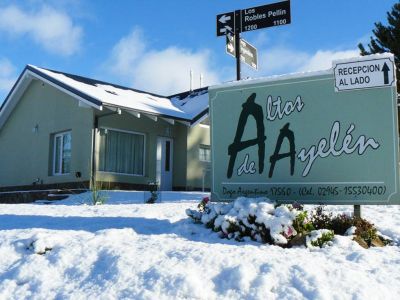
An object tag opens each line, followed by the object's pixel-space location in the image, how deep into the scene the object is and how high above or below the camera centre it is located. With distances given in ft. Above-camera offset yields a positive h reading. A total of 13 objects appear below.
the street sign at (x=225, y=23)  44.39 +14.54
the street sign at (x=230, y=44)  43.72 +12.48
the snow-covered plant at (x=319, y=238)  21.30 -1.88
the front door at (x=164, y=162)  63.16 +3.68
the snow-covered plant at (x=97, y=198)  39.63 -0.44
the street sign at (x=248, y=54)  44.96 +12.21
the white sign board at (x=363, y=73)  24.41 +5.66
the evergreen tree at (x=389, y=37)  55.88 +17.01
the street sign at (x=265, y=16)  42.91 +14.77
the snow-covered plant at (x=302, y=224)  22.53 -1.38
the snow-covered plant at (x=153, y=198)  40.37 -0.44
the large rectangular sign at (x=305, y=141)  24.40 +2.56
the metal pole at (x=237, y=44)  44.29 +12.55
